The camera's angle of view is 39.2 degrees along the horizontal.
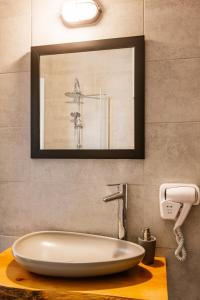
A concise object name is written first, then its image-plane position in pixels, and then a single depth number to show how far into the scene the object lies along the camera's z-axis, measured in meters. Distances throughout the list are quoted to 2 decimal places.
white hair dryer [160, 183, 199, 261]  1.23
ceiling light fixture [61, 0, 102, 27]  1.37
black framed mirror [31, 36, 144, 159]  1.35
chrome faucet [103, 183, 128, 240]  1.31
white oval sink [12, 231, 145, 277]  1.02
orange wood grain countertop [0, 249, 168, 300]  0.96
